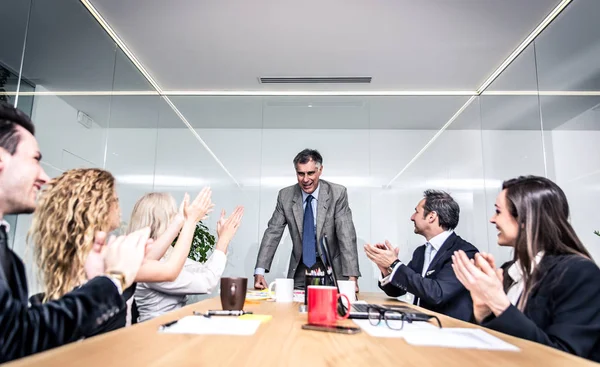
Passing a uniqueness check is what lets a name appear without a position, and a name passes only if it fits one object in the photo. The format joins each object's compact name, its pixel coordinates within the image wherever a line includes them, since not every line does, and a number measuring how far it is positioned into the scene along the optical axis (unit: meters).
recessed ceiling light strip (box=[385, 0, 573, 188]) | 3.05
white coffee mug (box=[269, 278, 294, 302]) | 1.79
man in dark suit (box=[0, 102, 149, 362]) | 0.71
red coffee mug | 1.05
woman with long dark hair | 1.03
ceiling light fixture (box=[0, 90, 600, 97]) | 4.27
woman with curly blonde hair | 1.21
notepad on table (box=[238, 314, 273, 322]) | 1.14
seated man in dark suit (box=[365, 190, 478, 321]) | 1.94
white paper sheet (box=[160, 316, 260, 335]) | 0.89
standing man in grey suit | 3.05
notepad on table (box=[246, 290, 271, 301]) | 1.92
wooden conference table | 0.64
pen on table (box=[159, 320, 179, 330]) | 0.91
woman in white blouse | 1.75
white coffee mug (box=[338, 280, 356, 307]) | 1.60
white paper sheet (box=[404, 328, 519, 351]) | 0.81
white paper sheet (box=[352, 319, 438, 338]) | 0.93
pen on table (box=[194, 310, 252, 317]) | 1.14
